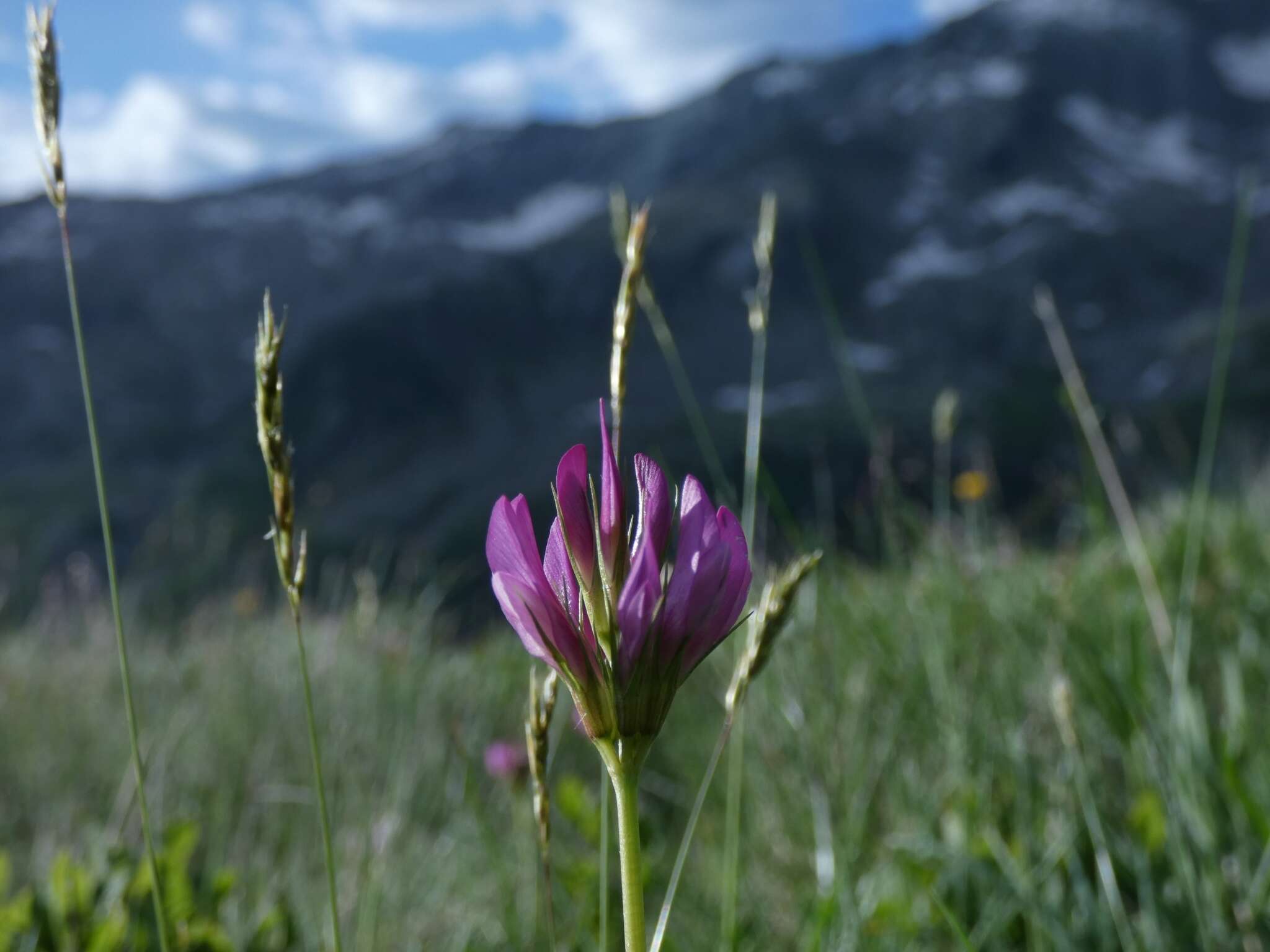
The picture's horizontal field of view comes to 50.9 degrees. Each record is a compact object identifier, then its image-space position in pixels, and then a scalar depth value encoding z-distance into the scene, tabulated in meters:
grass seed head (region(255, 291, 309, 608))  0.21
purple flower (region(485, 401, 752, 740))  0.19
